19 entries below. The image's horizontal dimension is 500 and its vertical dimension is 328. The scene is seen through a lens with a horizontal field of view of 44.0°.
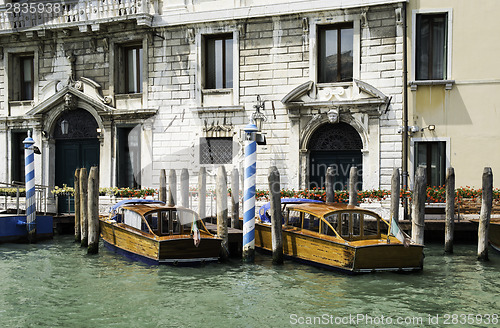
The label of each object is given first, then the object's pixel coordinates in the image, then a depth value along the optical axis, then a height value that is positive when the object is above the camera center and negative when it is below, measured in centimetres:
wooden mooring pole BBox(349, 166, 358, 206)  1423 -84
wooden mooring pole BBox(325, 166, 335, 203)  1464 -80
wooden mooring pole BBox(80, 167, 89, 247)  1339 -122
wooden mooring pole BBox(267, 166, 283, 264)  1139 -106
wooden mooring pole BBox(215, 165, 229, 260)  1225 -117
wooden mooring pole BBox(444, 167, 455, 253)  1257 -97
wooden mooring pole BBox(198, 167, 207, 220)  1410 -95
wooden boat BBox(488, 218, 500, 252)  1300 -173
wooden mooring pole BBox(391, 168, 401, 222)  1320 -81
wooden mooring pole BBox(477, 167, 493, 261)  1194 -109
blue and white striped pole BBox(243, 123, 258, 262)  1167 -83
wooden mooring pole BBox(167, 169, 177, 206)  1520 -86
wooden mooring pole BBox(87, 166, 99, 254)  1287 -113
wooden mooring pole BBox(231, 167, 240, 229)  1362 -106
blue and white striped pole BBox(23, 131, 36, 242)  1466 -107
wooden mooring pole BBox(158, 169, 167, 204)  1578 -94
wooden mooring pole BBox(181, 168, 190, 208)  1469 -83
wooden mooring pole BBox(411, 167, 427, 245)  1210 -104
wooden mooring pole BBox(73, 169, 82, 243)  1486 -156
